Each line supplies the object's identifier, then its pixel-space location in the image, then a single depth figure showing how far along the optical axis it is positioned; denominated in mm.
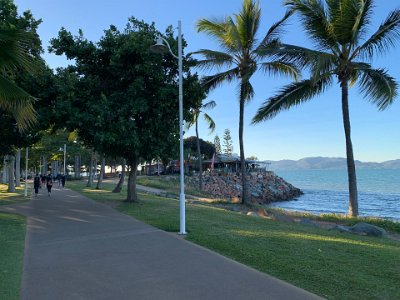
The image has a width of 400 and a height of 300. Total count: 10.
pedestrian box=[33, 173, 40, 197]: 27791
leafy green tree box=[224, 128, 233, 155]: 125375
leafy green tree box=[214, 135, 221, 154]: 126875
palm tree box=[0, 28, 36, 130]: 9969
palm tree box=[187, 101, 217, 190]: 38812
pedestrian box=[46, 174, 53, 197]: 27734
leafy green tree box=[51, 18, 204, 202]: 17000
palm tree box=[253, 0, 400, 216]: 16141
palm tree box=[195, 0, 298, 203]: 20891
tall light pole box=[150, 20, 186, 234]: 11258
